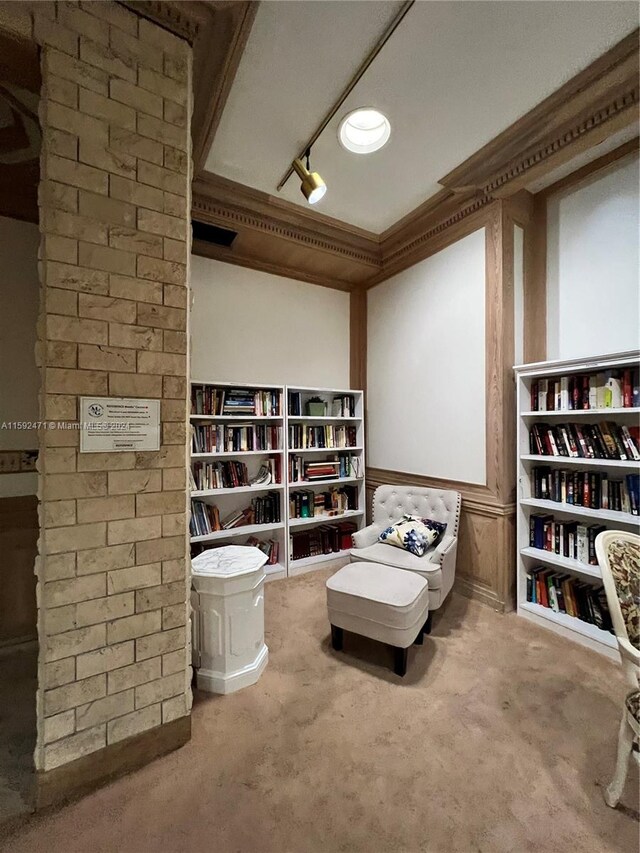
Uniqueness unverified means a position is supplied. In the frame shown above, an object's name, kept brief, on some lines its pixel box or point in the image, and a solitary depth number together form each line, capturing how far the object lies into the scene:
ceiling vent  2.87
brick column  1.31
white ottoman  1.91
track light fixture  2.10
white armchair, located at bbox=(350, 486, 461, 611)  2.35
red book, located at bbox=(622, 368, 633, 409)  2.11
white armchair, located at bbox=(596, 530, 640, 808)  1.25
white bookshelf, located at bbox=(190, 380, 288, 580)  2.96
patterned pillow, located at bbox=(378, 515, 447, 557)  2.60
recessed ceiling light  2.18
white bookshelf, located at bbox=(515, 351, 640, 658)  2.11
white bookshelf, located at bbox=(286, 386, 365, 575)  3.34
